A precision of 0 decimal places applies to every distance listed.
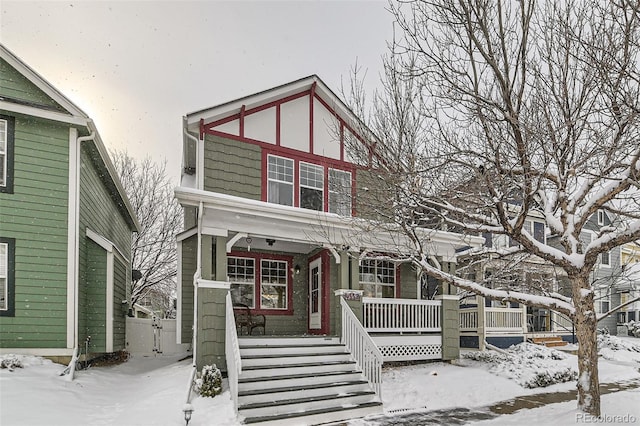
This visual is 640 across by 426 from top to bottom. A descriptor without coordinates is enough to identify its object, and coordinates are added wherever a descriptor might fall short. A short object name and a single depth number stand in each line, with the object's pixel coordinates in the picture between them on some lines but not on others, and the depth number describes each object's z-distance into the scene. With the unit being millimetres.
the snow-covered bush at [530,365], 9945
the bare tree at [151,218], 21422
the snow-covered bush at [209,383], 7381
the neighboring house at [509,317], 13875
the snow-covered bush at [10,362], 7551
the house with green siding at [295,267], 7816
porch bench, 10398
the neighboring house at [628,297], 21428
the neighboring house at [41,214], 8555
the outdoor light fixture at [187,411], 6031
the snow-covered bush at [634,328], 19812
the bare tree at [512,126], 5703
